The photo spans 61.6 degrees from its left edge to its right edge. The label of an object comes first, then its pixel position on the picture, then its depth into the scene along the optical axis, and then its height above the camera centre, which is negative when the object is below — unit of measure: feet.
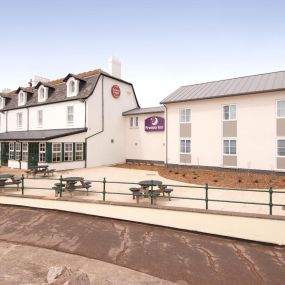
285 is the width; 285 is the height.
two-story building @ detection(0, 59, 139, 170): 75.77 +9.02
